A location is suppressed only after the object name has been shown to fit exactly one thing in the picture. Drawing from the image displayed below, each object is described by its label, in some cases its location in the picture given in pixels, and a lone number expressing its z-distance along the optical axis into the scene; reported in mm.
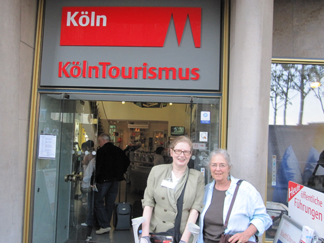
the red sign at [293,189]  2498
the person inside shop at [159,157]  7561
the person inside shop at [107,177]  5191
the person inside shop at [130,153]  8911
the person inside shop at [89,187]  5418
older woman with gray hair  2280
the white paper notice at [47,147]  4023
